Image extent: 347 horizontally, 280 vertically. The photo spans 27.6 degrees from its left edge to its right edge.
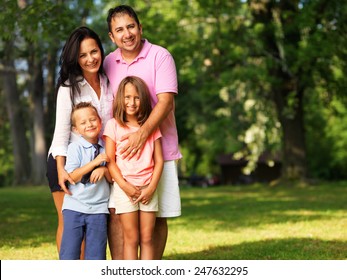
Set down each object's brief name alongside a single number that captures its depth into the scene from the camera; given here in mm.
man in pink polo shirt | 5660
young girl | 5477
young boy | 5577
